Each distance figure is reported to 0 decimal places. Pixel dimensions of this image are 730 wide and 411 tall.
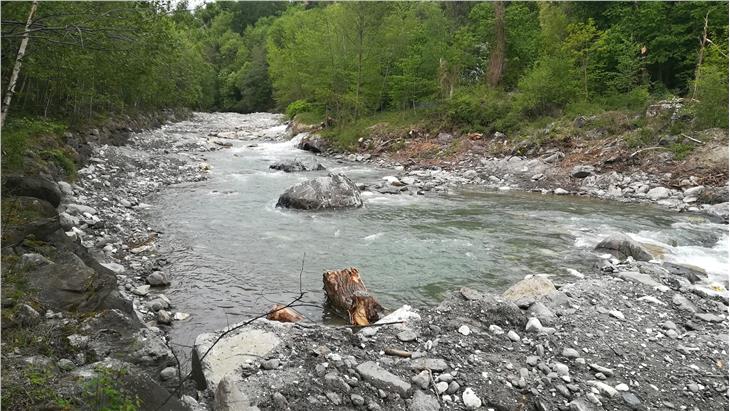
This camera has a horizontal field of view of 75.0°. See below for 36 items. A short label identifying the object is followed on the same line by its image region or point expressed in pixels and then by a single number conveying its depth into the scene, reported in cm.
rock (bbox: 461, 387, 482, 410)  473
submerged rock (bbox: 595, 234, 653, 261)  1007
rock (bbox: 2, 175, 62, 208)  832
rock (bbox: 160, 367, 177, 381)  523
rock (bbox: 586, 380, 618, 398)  502
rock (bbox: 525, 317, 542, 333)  622
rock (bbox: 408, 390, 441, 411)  466
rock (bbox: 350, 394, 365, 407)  465
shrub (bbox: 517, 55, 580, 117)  2605
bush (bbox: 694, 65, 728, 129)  1856
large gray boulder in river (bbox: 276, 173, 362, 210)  1475
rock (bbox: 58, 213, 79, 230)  989
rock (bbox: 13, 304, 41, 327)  484
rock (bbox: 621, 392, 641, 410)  487
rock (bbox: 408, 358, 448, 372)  521
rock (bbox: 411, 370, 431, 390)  494
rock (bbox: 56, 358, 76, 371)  430
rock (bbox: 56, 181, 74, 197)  1247
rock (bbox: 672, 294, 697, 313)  724
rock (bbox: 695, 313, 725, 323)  693
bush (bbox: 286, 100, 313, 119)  4356
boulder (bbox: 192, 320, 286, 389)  496
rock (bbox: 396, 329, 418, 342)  582
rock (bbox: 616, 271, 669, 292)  799
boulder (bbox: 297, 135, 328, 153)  3165
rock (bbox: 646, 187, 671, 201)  1659
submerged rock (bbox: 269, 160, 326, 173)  2214
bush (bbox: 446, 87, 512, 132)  2769
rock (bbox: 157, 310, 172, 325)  702
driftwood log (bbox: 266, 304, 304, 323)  668
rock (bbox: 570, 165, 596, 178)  1944
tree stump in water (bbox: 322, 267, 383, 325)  720
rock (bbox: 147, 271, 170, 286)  840
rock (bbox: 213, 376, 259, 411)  446
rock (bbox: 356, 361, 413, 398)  483
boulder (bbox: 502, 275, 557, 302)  736
